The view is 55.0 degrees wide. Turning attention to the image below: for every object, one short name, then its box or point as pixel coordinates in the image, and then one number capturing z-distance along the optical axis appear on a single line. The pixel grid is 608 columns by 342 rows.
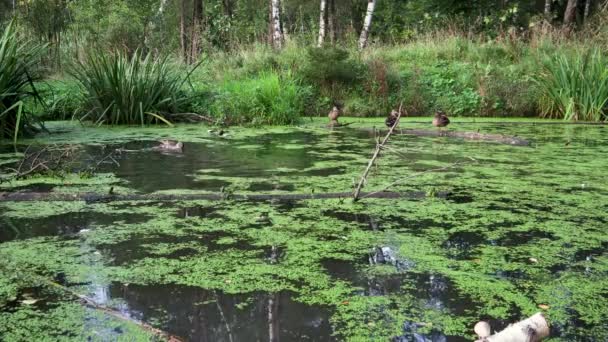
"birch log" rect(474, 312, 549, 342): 1.42
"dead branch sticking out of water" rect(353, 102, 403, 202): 3.31
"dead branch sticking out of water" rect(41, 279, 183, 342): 1.74
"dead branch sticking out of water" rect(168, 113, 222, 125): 7.86
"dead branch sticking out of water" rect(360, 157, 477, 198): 3.48
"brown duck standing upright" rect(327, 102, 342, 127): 7.39
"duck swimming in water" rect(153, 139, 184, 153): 5.38
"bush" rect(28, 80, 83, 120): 8.17
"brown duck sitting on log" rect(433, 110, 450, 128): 6.62
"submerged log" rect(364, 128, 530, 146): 5.93
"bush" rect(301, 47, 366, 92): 9.10
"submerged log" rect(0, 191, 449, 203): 3.41
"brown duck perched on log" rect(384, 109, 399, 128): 6.36
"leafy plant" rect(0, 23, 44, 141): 5.45
